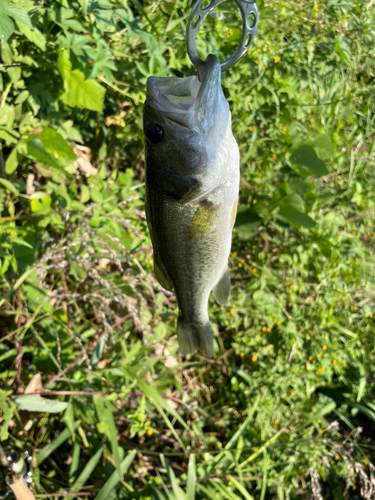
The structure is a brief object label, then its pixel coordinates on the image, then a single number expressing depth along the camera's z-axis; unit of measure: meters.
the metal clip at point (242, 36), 0.26
